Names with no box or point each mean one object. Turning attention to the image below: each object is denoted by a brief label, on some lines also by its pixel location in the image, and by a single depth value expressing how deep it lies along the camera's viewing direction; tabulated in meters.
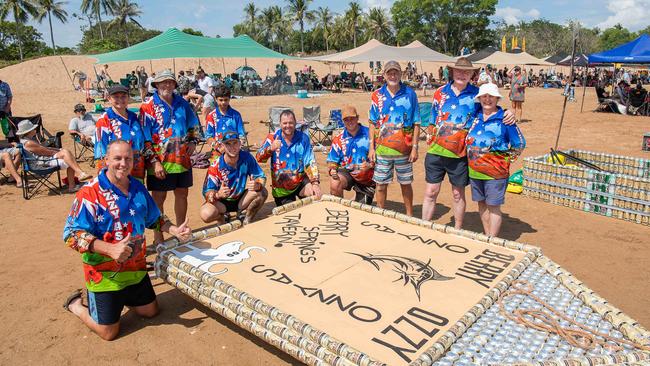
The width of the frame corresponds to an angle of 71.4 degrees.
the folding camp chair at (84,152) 9.11
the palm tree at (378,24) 53.34
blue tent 14.64
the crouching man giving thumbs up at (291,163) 5.01
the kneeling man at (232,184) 4.75
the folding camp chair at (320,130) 10.25
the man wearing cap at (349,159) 5.23
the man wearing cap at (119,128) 4.19
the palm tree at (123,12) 51.25
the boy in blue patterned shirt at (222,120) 5.14
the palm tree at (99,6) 50.81
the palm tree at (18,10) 40.72
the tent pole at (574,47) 6.38
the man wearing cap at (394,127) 4.76
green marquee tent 14.45
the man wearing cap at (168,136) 4.46
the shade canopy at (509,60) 22.52
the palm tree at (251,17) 60.98
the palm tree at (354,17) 51.28
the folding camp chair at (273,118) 10.66
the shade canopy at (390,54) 18.62
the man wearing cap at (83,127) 9.05
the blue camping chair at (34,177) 6.84
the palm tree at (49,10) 42.66
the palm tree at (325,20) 56.52
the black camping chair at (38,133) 8.26
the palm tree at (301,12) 53.81
